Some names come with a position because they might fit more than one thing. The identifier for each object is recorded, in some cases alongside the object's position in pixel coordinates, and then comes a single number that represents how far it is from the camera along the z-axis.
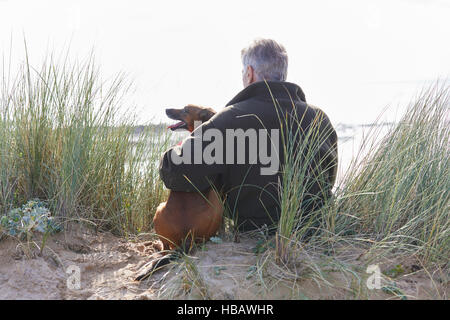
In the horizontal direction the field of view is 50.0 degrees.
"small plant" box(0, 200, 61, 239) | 3.76
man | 3.56
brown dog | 3.56
